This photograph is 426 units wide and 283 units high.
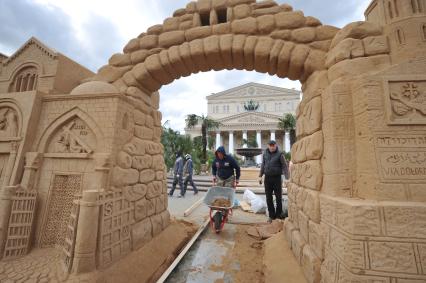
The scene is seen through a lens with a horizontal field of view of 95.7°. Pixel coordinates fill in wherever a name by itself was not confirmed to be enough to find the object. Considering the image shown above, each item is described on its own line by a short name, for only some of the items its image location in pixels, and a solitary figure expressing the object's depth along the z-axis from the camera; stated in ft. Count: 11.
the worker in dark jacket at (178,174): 28.43
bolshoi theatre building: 139.23
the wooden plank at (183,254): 7.98
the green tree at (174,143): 66.88
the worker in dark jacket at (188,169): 29.99
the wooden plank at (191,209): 17.90
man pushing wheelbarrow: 13.70
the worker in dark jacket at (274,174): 15.24
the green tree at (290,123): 108.42
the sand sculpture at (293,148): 5.13
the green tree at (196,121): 108.44
